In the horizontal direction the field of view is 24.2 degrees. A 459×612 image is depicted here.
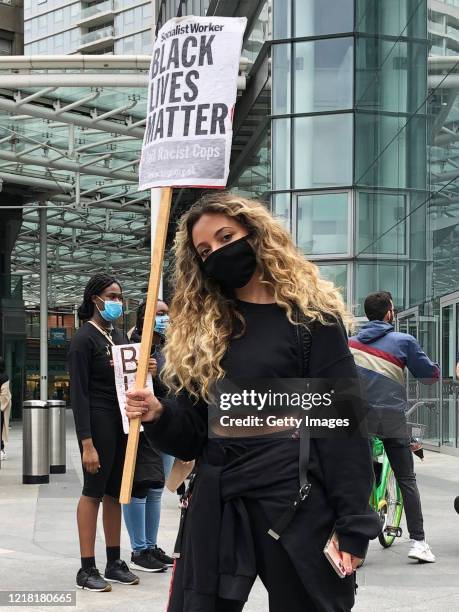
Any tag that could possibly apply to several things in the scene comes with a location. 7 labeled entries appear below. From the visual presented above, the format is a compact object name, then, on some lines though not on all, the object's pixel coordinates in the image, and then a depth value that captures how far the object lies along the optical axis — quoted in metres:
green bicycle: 7.50
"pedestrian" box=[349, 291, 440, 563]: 7.07
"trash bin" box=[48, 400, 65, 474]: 14.33
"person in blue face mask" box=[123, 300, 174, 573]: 6.55
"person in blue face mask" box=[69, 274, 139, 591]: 6.08
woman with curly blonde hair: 2.96
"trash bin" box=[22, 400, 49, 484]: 12.80
